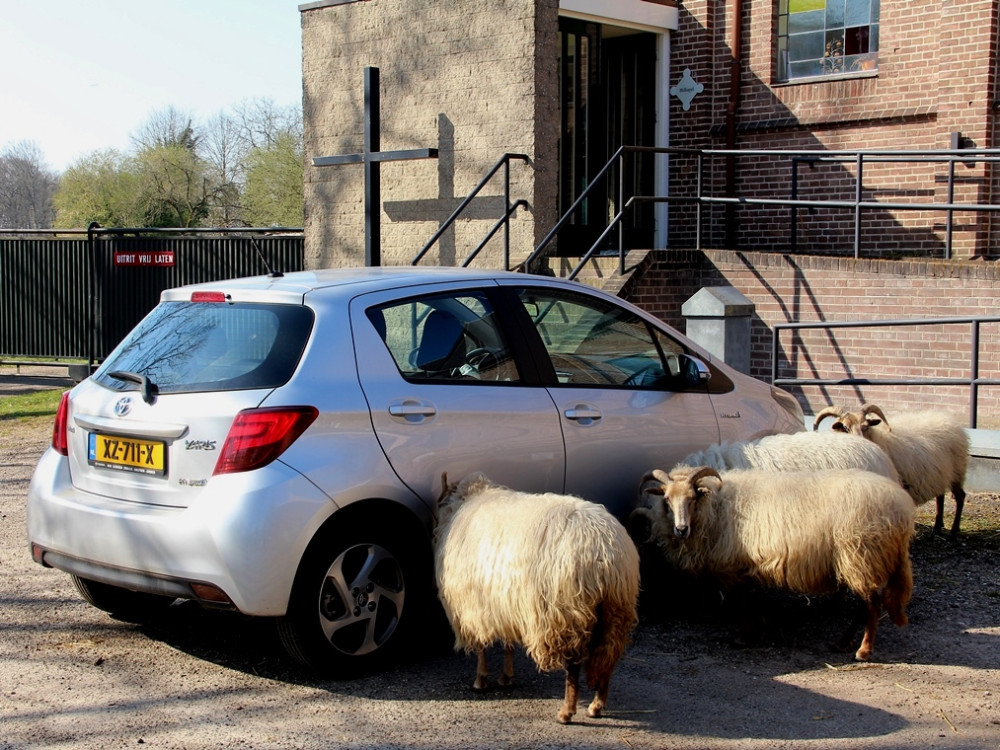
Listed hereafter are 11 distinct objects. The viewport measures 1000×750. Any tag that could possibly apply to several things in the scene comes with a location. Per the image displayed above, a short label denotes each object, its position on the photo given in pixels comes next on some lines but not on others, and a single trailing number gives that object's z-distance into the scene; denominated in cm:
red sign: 1784
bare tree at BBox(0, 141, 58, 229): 5828
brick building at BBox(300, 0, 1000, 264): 1399
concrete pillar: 1020
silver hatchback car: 480
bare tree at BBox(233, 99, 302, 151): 4228
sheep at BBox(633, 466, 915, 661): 527
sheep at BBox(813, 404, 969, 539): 721
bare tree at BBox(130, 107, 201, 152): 4588
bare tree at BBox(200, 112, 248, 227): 4288
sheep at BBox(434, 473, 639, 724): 451
